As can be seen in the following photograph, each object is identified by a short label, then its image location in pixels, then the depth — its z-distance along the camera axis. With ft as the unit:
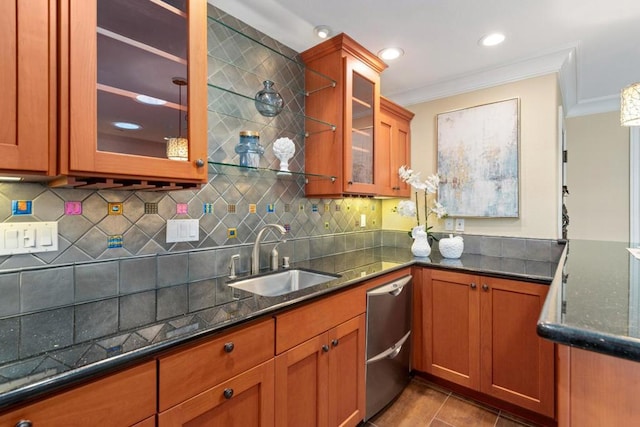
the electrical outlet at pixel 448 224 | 8.73
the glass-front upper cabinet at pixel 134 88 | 3.06
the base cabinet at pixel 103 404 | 2.24
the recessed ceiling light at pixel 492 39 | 6.50
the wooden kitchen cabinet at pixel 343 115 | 6.64
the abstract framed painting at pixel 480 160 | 7.77
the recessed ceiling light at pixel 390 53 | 7.16
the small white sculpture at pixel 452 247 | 7.74
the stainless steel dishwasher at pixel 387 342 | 5.76
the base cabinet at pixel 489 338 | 5.85
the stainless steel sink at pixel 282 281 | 5.57
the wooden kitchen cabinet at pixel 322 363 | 4.13
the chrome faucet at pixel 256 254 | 5.69
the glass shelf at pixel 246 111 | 5.50
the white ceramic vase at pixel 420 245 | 8.05
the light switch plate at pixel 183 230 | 4.90
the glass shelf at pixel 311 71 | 6.71
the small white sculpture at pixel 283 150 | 6.06
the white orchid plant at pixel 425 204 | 8.21
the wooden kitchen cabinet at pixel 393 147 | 8.18
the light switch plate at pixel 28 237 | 3.50
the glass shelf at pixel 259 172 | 5.48
